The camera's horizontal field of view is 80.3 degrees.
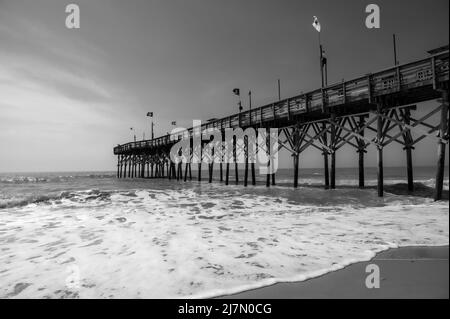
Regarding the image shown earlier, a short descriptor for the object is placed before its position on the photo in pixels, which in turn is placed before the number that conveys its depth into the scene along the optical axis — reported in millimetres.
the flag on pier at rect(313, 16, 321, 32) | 17969
